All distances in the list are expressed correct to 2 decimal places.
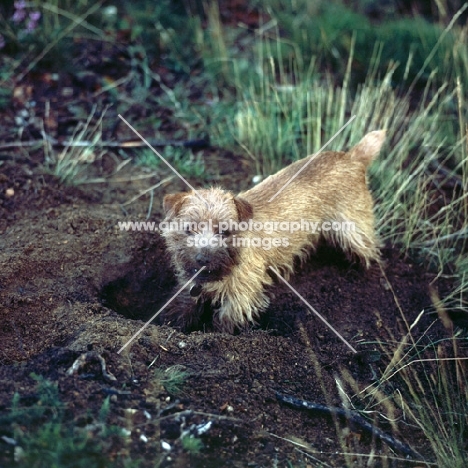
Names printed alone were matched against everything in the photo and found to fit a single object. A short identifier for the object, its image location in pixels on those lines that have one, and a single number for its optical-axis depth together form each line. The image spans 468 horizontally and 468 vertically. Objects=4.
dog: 4.67
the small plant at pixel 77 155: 6.22
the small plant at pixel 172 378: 3.87
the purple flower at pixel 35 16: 7.59
